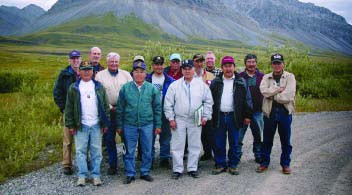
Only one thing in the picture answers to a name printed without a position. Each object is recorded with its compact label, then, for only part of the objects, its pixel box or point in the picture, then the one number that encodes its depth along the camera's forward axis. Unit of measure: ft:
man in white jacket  23.24
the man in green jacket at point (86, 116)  21.58
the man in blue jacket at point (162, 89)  24.70
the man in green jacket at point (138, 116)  22.41
